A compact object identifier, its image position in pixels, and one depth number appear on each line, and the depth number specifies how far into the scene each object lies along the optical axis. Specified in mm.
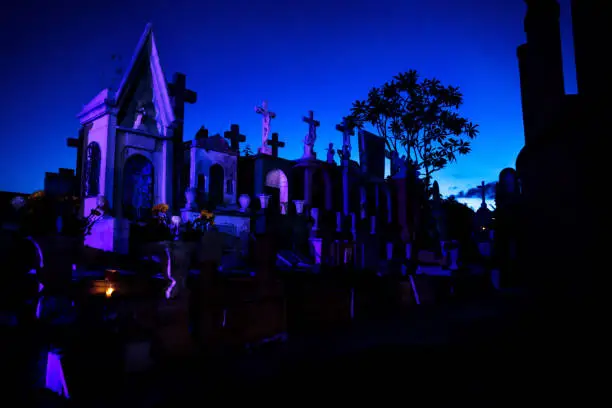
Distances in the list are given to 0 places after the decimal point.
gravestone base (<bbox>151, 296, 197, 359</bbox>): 3824
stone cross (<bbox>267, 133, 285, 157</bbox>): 20012
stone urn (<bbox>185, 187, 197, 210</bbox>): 13289
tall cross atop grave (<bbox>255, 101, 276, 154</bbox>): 18266
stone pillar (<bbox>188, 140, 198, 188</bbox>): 15109
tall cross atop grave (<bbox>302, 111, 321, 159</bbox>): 18578
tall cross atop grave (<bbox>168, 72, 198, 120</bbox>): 16234
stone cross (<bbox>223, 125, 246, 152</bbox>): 20297
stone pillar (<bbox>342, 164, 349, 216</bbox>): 18906
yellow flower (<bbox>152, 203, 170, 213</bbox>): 12344
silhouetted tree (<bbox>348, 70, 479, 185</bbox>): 24238
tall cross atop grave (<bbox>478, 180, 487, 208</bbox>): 17533
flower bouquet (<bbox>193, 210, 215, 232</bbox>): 12359
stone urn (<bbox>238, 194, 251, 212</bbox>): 15029
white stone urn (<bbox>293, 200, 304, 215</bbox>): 16500
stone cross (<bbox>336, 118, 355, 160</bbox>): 20594
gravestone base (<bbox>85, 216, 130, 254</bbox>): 11266
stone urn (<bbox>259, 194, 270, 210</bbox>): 15294
